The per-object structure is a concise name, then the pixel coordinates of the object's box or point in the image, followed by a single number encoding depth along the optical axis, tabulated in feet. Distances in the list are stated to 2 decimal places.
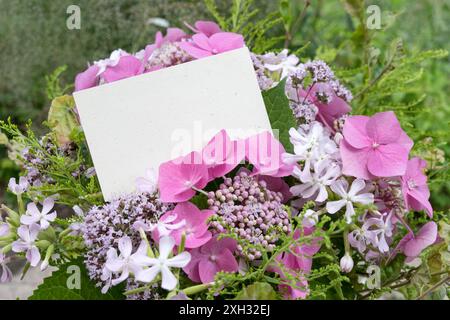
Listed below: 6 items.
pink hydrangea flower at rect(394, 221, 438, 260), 1.89
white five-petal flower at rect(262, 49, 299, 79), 2.27
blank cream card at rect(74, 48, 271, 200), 1.97
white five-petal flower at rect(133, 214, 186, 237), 1.68
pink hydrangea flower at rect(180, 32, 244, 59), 2.22
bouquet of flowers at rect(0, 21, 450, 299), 1.69
